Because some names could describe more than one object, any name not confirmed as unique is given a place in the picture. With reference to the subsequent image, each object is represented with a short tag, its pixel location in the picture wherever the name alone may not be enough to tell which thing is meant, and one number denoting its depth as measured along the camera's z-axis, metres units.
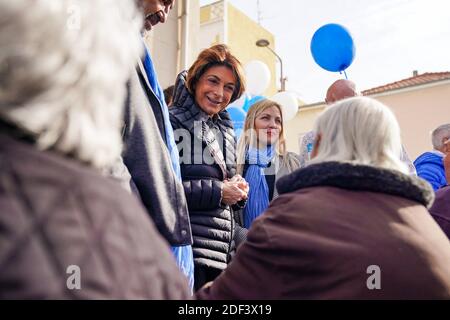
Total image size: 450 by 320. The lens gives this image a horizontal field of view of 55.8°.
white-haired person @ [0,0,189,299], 0.63
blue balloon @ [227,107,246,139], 5.27
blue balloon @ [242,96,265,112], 6.32
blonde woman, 2.87
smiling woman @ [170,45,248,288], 2.09
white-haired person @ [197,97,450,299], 1.15
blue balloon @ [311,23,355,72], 4.70
